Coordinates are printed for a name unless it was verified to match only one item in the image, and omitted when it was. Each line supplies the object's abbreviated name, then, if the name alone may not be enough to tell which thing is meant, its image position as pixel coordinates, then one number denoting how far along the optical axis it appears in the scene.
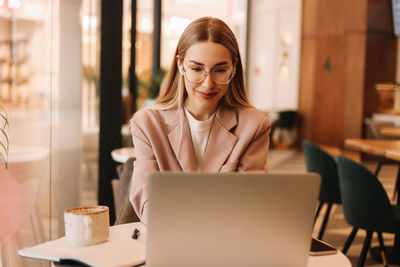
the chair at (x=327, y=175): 3.59
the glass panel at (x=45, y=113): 2.49
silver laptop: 0.97
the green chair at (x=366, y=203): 2.81
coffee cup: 1.28
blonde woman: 1.63
